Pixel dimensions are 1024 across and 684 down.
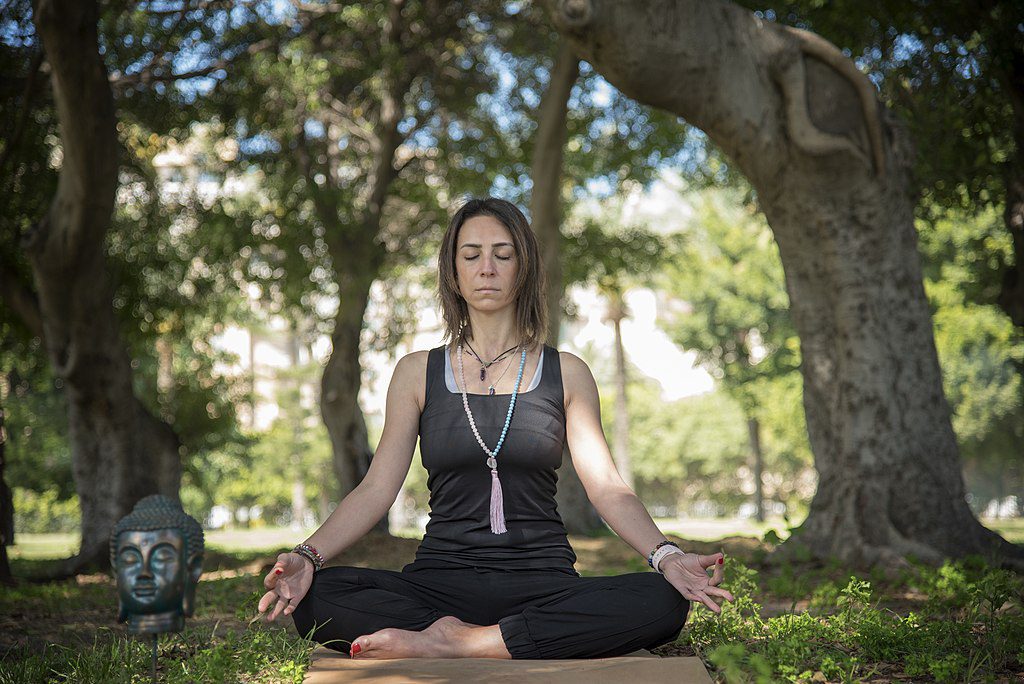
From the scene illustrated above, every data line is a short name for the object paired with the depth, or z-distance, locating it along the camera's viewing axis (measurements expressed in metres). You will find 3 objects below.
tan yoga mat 3.22
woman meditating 3.65
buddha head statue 3.06
